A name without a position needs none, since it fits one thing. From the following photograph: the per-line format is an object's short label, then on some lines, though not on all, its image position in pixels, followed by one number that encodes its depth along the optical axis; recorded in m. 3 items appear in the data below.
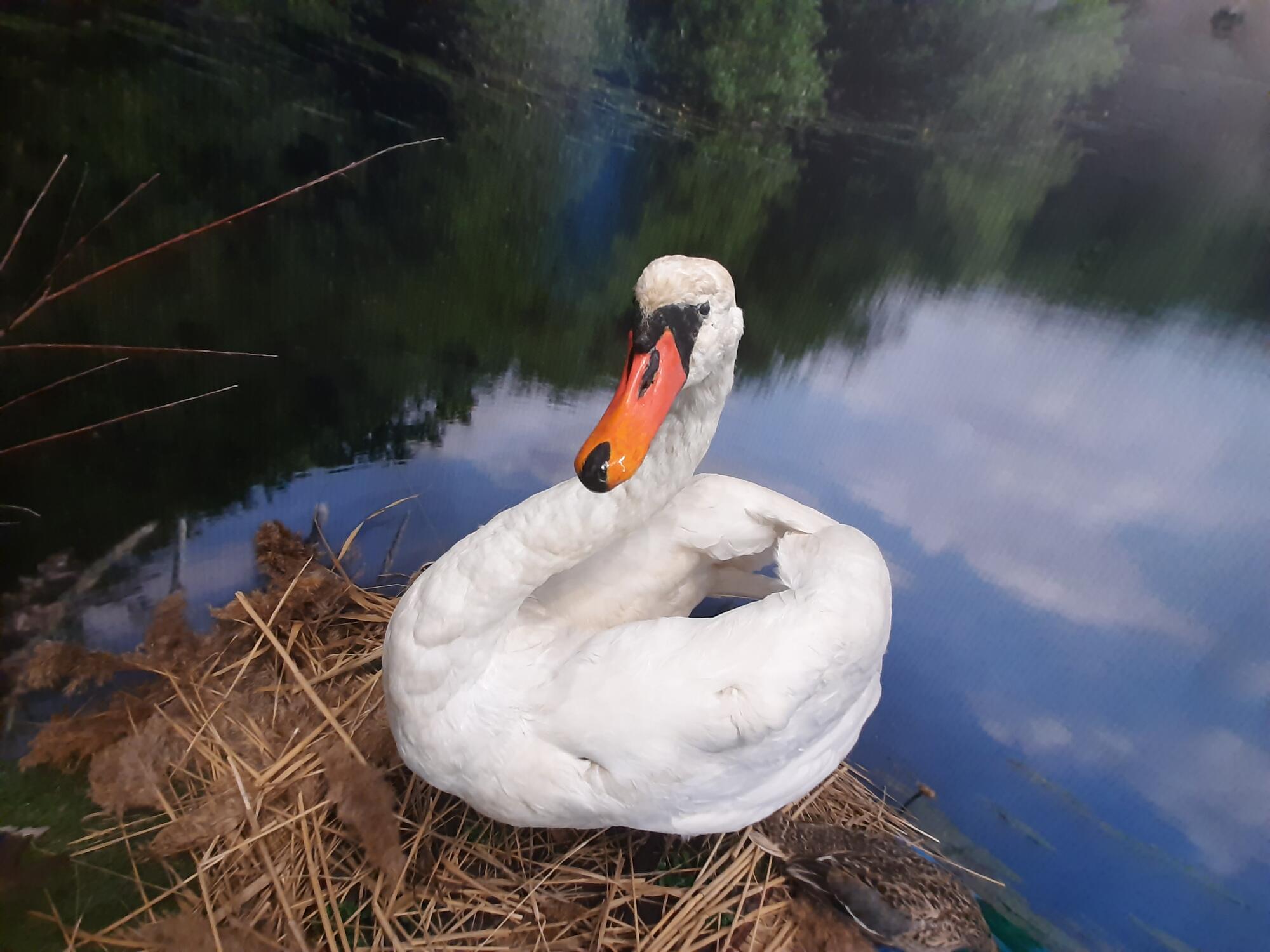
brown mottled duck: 0.84
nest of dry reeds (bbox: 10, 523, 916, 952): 0.80
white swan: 0.60
